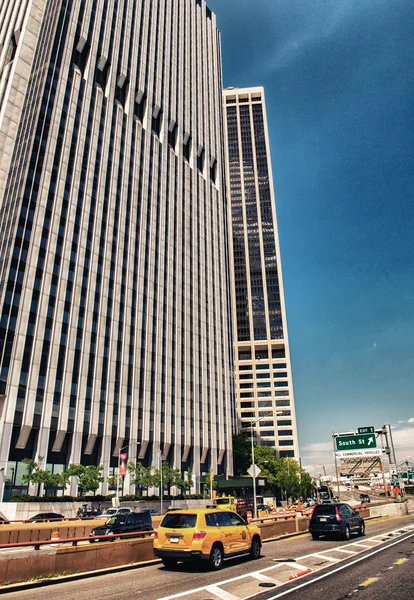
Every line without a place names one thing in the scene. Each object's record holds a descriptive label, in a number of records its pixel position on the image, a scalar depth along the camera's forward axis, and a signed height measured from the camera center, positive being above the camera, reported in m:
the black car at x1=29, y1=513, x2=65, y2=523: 31.16 -2.43
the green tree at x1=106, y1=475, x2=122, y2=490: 52.02 +0.30
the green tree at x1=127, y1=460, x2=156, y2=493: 55.81 +0.86
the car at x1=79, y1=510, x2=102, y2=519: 41.21 -2.73
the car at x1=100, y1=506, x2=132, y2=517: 34.94 -2.19
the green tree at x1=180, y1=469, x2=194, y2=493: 62.00 -0.32
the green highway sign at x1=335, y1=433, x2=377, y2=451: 46.75 +3.76
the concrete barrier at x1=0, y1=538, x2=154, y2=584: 10.88 -2.07
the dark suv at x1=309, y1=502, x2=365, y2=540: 20.97 -2.03
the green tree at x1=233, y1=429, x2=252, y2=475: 84.56 +4.71
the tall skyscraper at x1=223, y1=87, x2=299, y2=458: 143.88 +68.71
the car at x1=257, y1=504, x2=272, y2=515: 50.96 -3.19
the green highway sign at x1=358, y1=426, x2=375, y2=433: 47.15 +4.98
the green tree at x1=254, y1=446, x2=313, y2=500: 87.69 +0.62
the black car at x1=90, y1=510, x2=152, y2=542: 22.37 -2.15
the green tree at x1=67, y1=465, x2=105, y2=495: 48.16 +0.76
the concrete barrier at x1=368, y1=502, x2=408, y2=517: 39.16 -3.05
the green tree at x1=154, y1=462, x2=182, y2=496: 57.66 +0.59
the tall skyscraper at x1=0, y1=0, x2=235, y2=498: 51.72 +33.71
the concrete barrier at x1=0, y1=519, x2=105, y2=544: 20.56 -2.33
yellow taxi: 12.64 -1.64
